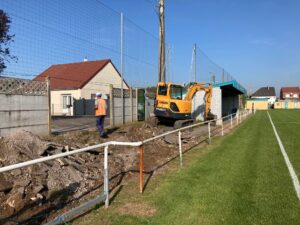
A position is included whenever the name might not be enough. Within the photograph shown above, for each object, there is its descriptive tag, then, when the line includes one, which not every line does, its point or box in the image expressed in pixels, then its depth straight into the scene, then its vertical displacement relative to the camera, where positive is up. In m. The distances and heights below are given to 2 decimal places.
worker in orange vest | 8.90 -0.32
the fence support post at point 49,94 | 8.02 +0.26
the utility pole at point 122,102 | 12.39 +0.00
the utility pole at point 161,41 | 15.86 +4.11
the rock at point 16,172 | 4.51 -1.34
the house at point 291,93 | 98.98 +4.27
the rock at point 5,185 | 4.14 -1.45
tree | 16.46 +5.19
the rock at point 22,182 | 4.27 -1.45
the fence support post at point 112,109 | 11.40 -0.34
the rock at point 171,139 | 9.60 -1.47
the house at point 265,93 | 97.05 +4.22
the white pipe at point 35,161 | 2.55 -0.71
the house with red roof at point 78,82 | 25.07 +2.24
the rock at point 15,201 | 3.82 -1.61
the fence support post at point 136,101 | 13.70 +0.06
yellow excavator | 13.52 -0.13
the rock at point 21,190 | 4.08 -1.52
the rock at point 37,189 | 4.25 -1.56
